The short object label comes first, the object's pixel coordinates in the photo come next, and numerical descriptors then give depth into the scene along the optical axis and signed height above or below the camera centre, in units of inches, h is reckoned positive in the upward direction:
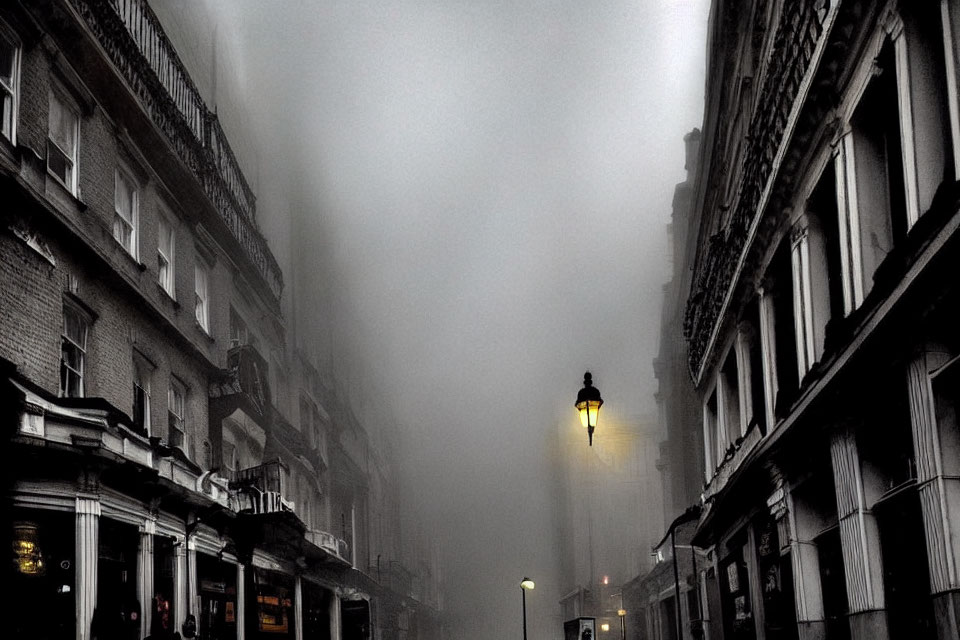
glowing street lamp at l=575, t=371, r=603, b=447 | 637.9 +109.5
